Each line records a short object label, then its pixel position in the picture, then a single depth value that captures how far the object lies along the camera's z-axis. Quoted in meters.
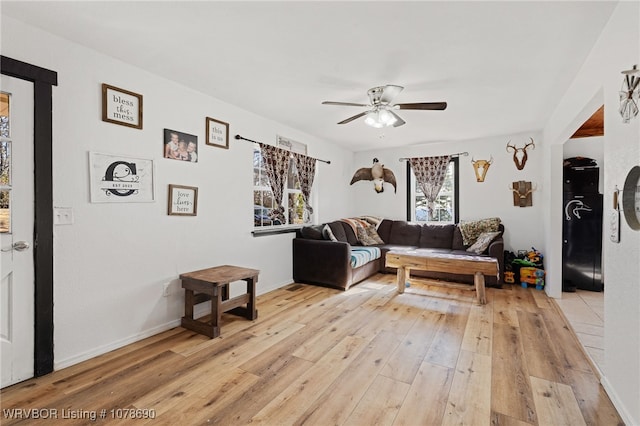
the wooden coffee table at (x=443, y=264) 3.60
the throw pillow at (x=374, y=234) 5.48
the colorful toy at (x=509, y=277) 4.45
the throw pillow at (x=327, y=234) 4.46
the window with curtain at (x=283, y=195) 4.05
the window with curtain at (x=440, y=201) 5.50
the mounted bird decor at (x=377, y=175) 5.96
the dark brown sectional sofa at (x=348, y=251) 4.23
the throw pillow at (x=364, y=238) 5.27
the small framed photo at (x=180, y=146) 2.86
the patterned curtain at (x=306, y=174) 4.68
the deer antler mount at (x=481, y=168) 5.13
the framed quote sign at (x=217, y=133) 3.26
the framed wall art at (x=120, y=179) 2.36
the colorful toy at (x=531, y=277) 4.21
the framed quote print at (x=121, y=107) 2.41
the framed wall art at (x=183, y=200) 2.88
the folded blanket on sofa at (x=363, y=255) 4.32
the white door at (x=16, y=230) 1.95
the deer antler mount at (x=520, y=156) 4.83
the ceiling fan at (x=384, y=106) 2.78
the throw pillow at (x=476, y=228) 4.82
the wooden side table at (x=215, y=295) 2.72
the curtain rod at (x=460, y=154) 5.32
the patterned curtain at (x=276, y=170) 4.05
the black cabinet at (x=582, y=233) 4.02
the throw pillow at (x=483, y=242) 4.53
